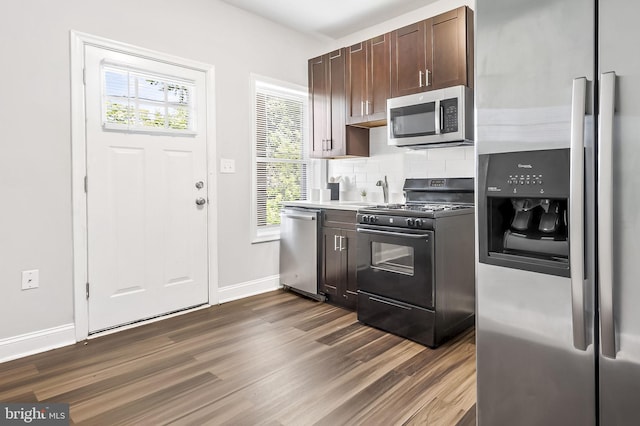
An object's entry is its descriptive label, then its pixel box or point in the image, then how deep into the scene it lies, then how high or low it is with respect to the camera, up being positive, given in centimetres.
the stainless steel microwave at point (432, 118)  285 +70
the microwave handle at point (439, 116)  292 +70
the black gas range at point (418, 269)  254 -44
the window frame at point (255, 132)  375 +81
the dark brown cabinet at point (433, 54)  288 +123
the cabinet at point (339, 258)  329 -45
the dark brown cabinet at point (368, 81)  342 +118
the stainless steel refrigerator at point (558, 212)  108 -2
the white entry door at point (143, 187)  279 +17
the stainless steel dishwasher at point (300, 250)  357 -41
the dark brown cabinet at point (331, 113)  379 +97
